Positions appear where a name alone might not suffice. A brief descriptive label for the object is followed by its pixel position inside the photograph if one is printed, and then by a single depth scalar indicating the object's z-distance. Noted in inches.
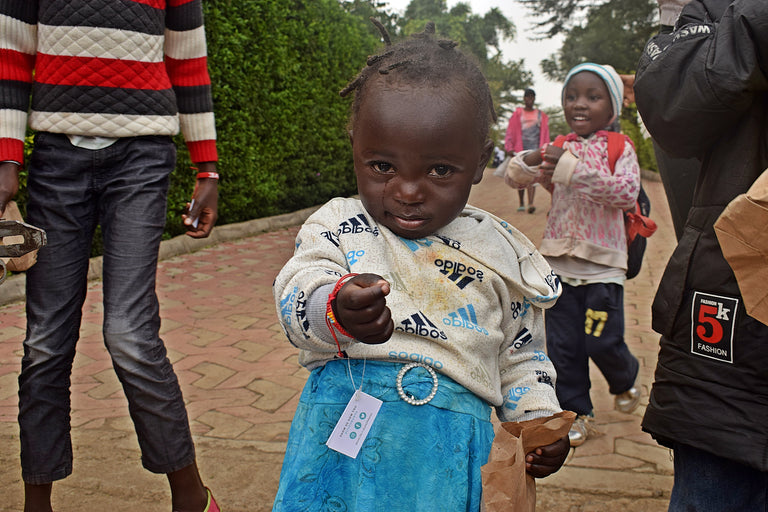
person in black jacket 63.2
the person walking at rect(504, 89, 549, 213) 462.3
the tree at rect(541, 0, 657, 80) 1016.9
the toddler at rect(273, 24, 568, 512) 58.1
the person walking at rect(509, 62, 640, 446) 128.3
